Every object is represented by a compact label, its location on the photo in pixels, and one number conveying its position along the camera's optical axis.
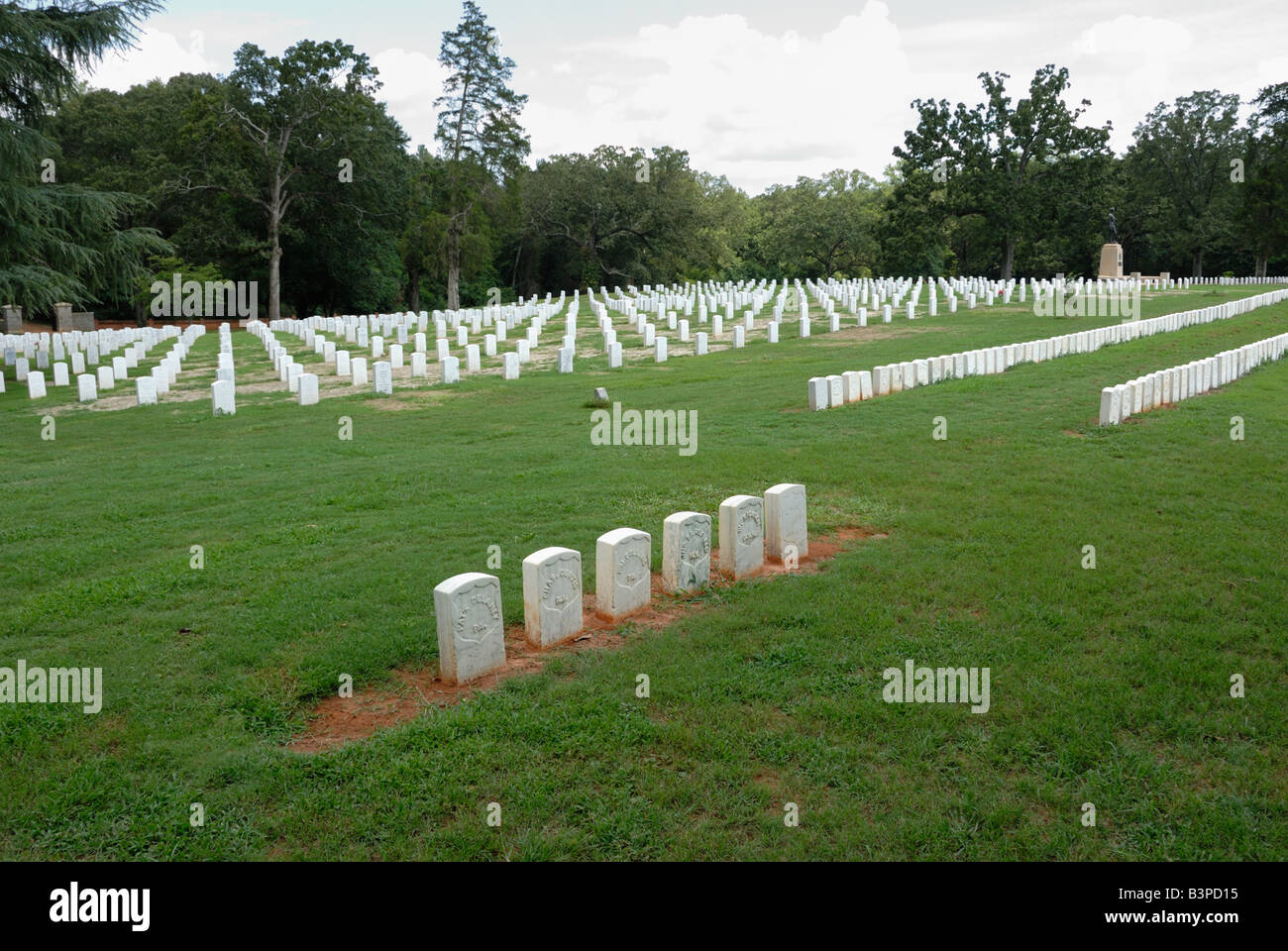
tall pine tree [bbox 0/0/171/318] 20.83
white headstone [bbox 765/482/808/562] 7.41
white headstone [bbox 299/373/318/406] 17.41
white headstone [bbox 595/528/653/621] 6.37
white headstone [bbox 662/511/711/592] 6.81
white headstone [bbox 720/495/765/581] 7.11
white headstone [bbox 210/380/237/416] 16.56
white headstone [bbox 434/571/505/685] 5.44
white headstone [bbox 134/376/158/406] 18.38
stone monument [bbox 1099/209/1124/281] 46.41
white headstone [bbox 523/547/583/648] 5.98
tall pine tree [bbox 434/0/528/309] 44.16
